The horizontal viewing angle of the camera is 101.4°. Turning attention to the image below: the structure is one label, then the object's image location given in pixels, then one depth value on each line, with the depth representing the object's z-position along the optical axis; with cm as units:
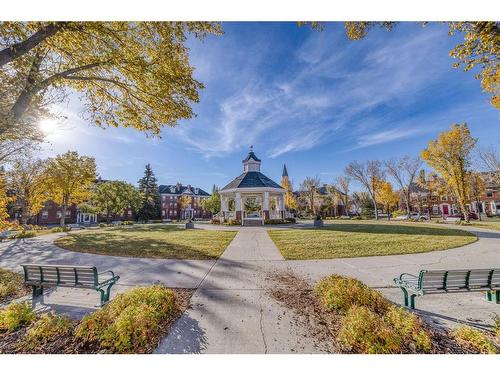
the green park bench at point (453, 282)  409
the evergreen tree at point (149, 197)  4456
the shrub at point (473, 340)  282
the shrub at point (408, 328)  281
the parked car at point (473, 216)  3361
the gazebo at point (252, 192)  2512
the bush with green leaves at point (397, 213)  4399
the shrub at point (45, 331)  296
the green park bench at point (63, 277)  448
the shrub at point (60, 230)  2193
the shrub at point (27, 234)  1670
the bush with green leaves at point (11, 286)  499
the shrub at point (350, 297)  379
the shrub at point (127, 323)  287
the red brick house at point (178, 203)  5881
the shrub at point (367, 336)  271
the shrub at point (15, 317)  334
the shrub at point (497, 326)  322
